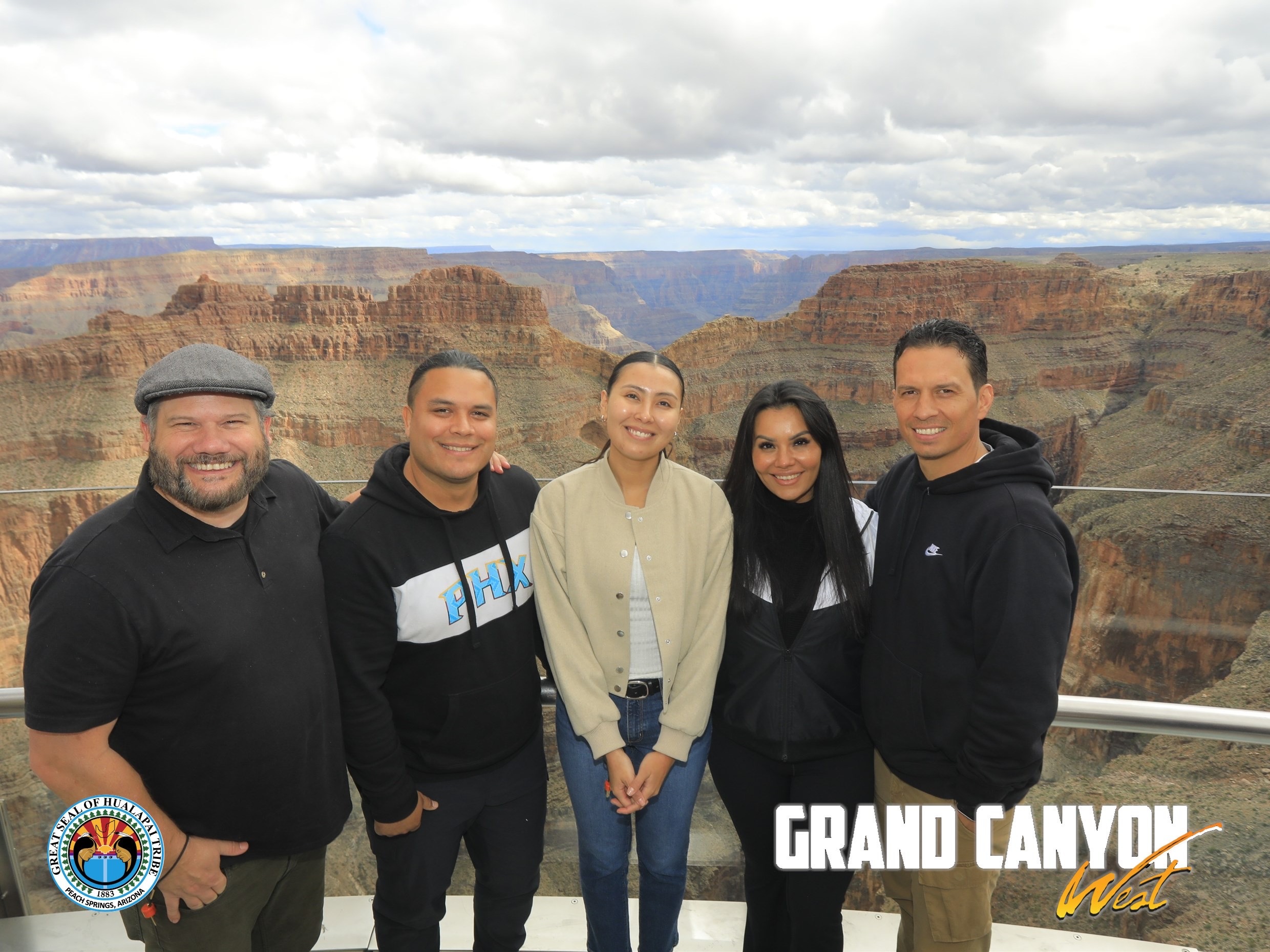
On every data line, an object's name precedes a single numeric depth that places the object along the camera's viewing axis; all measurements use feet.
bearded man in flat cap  4.89
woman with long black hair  6.33
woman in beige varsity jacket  6.32
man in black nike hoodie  5.44
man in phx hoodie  5.97
